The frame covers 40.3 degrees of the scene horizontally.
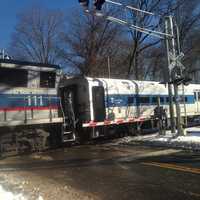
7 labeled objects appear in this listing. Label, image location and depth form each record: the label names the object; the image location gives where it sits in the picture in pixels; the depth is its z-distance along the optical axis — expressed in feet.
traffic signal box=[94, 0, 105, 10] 32.75
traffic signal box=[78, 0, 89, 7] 32.76
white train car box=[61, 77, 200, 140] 46.00
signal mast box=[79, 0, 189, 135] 43.75
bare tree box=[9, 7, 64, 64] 133.17
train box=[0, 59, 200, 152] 36.07
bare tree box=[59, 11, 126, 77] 110.86
